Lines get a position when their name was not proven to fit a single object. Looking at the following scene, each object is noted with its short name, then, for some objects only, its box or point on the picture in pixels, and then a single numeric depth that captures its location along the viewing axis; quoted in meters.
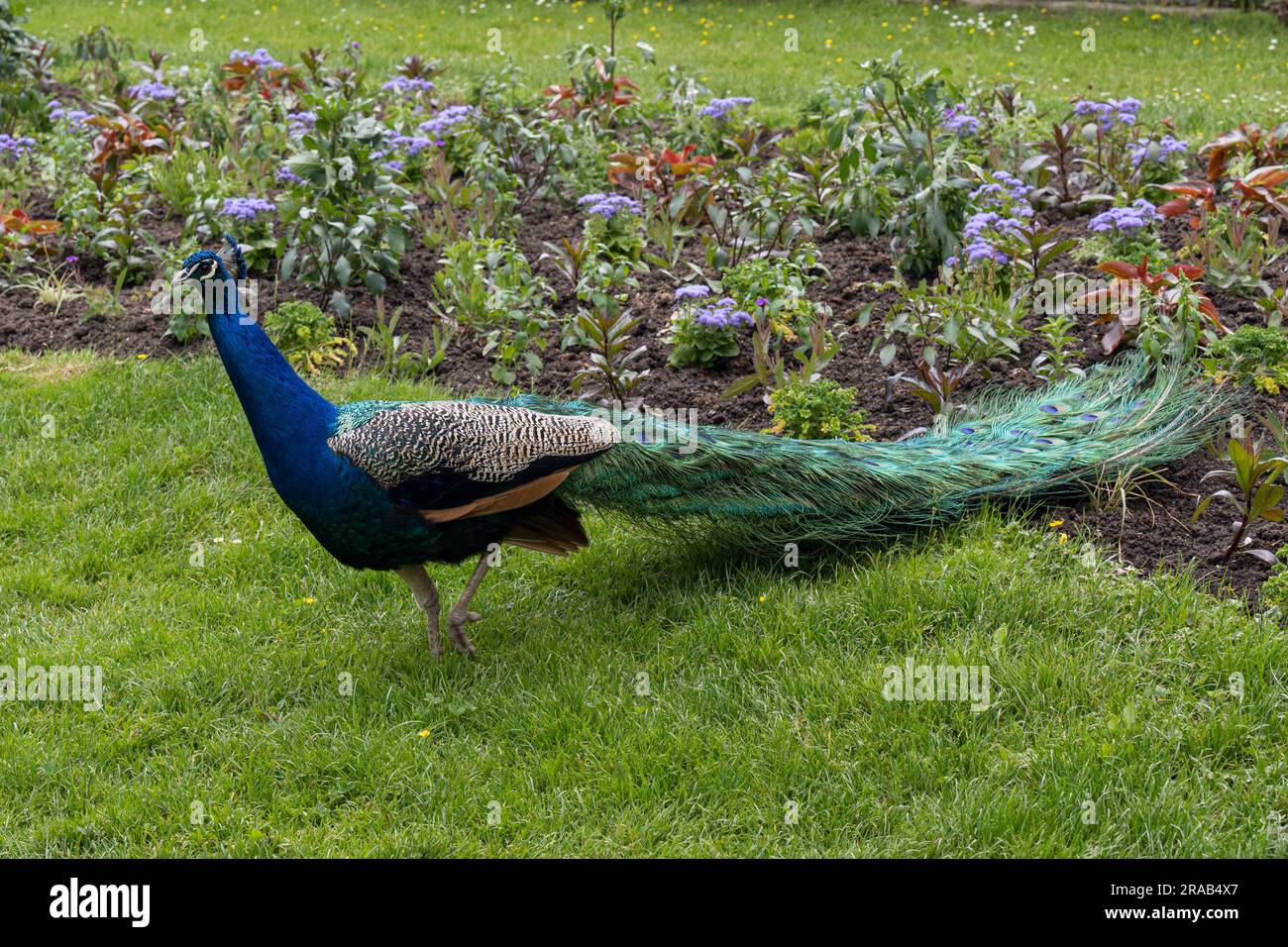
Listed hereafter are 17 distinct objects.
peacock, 4.29
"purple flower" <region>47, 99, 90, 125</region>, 9.11
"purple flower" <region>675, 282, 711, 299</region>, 6.38
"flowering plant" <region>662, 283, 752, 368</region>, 6.35
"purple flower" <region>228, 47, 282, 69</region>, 9.51
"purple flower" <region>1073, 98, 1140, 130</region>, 7.86
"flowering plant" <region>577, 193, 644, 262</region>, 7.27
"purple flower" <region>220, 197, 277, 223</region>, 7.14
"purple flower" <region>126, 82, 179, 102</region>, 9.15
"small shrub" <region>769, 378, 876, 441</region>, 5.50
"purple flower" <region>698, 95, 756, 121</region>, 8.44
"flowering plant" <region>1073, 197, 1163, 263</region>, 6.58
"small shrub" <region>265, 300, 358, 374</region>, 6.60
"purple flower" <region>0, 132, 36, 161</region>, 8.62
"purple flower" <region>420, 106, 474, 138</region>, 8.43
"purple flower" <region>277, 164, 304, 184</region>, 7.16
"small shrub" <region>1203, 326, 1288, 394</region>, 5.51
